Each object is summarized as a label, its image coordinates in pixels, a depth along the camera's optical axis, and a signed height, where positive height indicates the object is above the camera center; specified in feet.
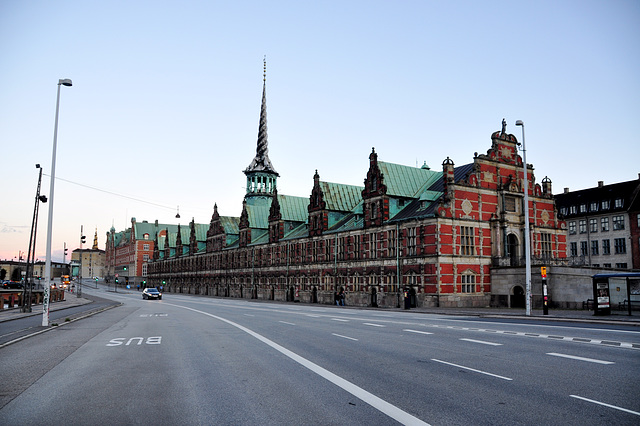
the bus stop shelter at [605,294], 94.59 -2.93
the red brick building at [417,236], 159.22 +14.62
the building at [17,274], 542.73 -0.45
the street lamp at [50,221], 83.05 +8.71
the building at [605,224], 230.27 +26.27
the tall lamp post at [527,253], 106.42 +5.42
